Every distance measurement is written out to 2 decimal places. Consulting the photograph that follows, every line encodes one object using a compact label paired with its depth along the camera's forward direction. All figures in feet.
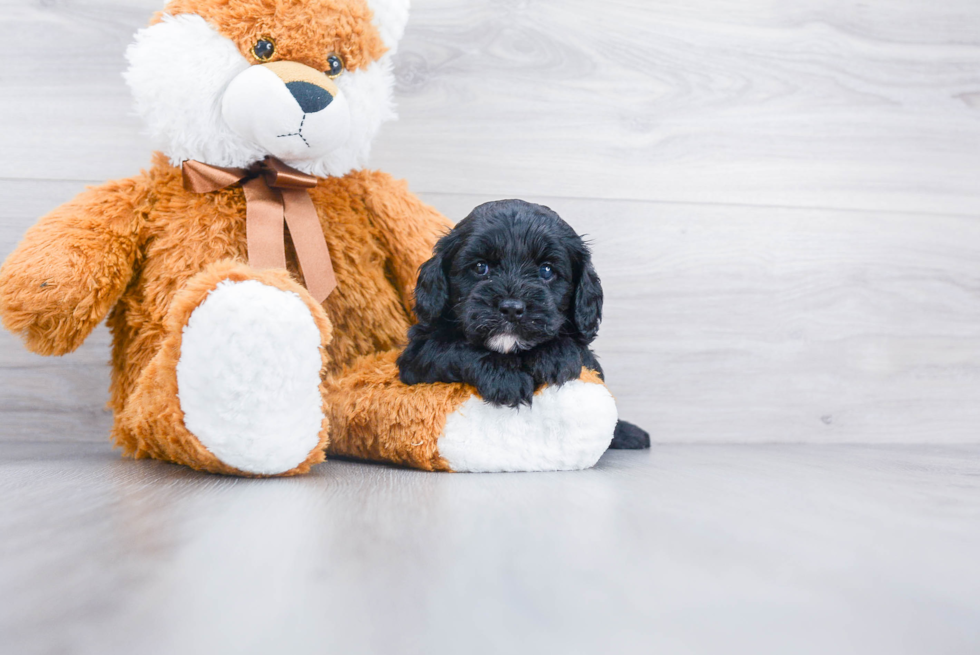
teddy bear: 2.49
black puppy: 2.75
